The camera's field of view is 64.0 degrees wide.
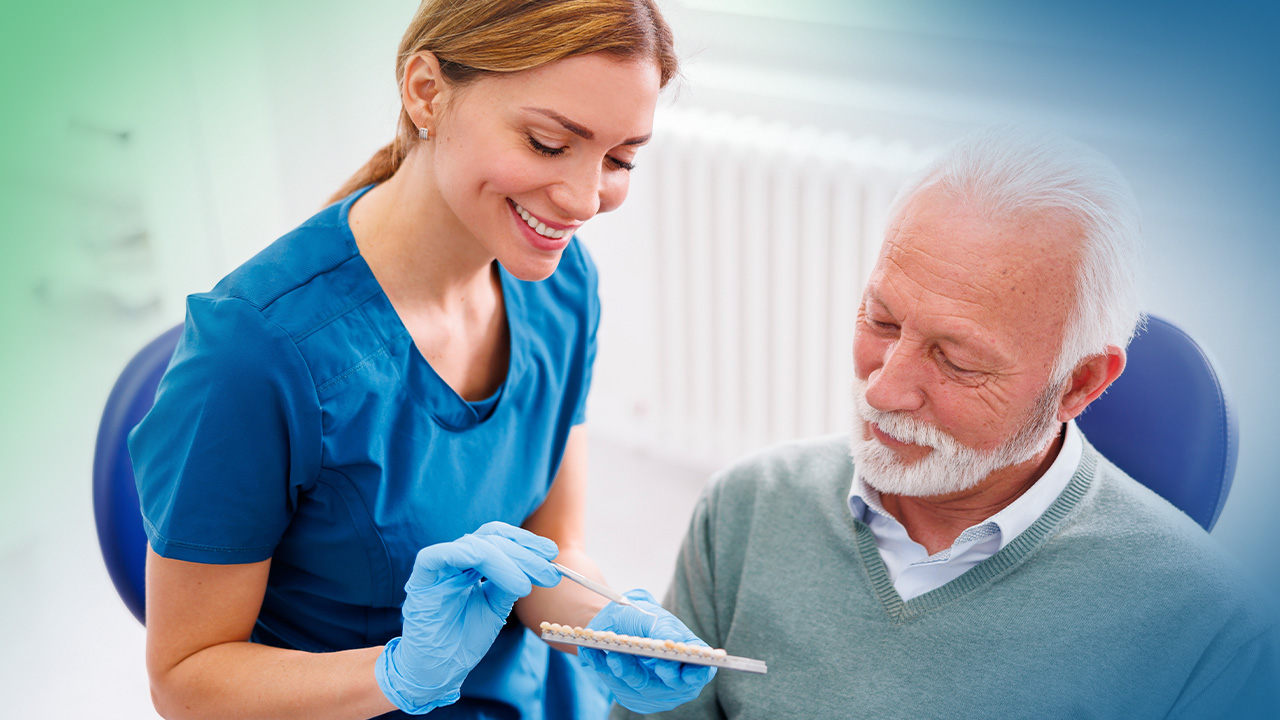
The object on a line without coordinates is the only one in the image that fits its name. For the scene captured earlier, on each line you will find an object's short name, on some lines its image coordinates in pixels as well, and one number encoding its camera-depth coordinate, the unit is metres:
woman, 1.05
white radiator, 2.33
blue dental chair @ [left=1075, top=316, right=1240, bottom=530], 1.30
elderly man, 1.11
